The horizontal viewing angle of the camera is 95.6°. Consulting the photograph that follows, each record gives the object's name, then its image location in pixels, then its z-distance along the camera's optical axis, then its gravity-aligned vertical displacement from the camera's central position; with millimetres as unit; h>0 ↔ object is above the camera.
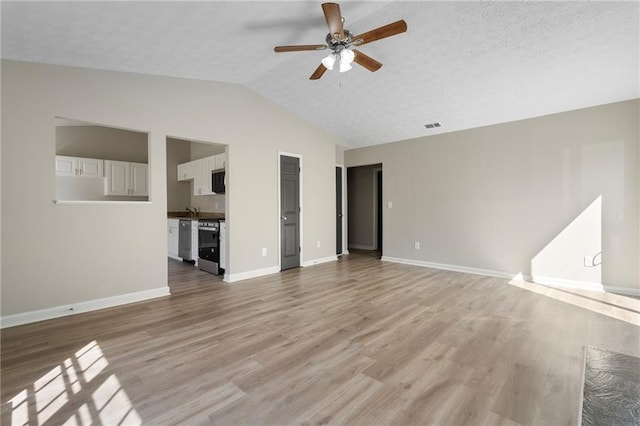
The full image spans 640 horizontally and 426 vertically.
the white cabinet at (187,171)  6511 +907
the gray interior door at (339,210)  6965 -11
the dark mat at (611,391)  1275 -927
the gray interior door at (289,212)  5285 -42
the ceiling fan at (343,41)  2365 +1511
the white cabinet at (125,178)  5906 +675
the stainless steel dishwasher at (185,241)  5835 -641
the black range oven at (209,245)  4973 -630
